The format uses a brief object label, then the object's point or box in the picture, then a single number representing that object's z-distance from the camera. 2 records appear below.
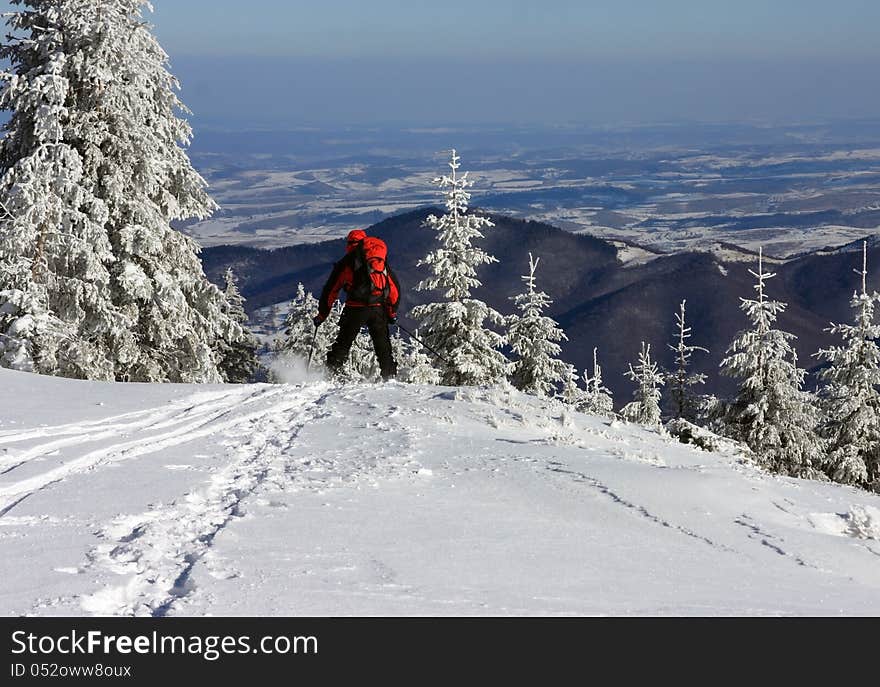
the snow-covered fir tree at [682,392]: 32.98
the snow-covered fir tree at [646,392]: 32.31
